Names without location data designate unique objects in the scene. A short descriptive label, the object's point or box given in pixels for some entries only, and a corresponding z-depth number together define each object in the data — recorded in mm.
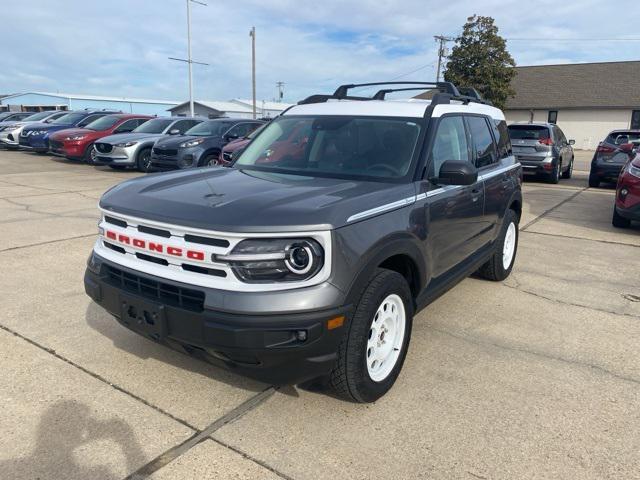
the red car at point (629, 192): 7578
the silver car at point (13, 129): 21406
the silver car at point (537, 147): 13797
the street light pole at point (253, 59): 41753
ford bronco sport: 2523
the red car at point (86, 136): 16328
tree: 35344
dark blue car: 18875
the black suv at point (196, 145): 12789
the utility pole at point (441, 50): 43812
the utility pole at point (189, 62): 37594
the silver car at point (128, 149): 14406
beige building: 39531
